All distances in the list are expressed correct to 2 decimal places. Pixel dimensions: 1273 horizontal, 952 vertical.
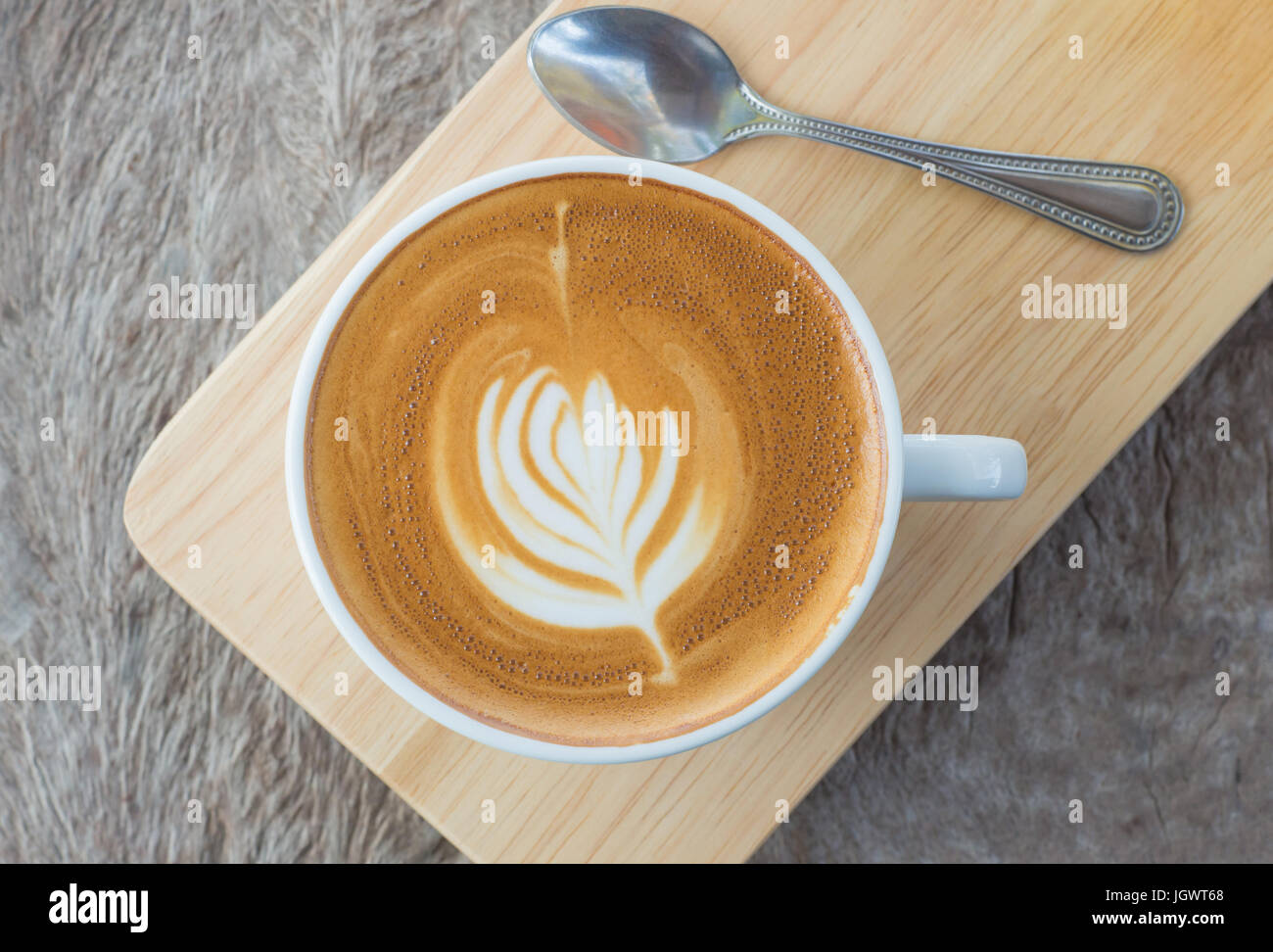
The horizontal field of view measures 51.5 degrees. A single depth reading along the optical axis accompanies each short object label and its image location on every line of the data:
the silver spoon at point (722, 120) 0.25
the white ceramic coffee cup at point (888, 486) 0.22
